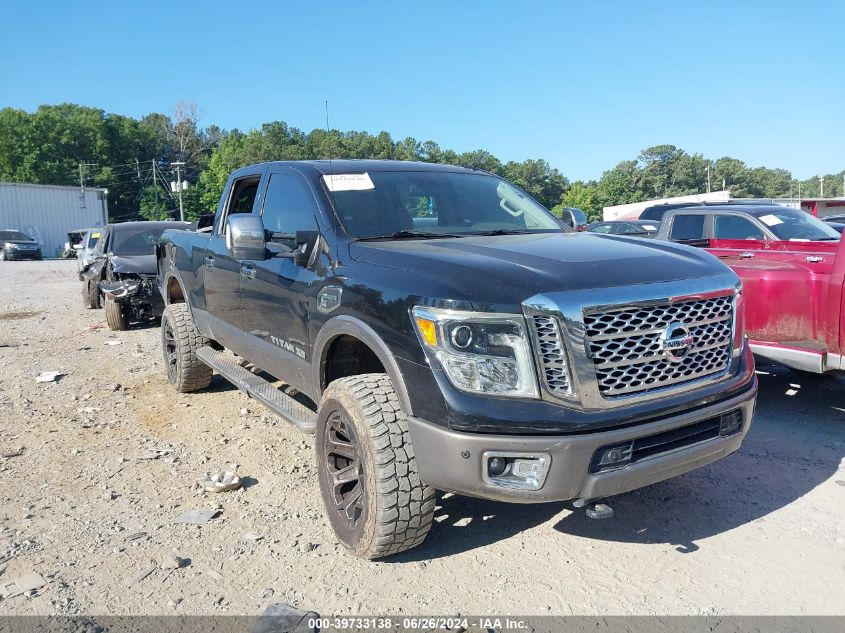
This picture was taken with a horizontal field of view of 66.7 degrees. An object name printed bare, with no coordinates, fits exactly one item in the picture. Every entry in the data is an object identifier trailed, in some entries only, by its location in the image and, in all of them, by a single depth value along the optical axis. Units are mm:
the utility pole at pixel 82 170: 48275
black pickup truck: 2541
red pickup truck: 4496
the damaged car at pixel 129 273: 9703
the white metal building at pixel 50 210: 44312
